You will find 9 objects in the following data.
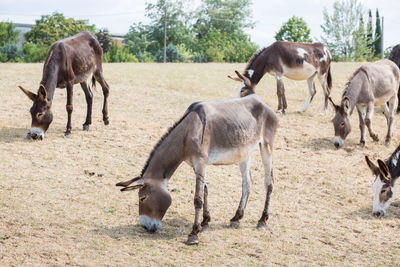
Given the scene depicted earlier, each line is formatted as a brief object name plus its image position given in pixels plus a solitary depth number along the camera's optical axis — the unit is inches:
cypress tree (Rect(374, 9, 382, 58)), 2410.3
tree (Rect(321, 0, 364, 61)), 2251.5
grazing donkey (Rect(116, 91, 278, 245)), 269.1
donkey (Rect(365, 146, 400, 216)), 347.3
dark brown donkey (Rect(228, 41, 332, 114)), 600.7
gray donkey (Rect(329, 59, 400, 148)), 494.6
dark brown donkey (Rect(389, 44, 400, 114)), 710.5
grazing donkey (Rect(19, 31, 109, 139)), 429.4
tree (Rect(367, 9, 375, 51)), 2221.2
